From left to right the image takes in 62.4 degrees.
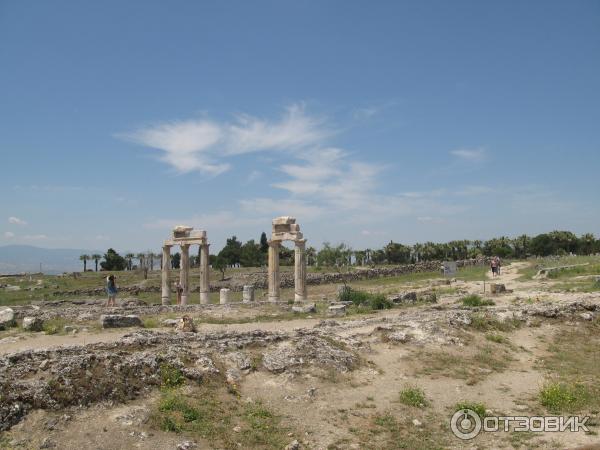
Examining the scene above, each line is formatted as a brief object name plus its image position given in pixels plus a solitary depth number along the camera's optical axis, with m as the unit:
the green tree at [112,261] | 90.62
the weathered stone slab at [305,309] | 25.31
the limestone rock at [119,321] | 20.08
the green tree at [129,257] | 94.06
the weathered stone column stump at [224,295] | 34.12
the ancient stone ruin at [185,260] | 36.06
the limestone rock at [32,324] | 19.81
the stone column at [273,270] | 33.12
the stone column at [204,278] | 36.44
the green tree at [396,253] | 99.69
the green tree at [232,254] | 88.00
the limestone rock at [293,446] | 9.39
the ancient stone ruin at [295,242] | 31.53
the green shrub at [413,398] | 11.62
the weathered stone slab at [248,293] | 34.00
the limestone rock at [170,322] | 20.94
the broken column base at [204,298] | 36.59
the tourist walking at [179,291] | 36.56
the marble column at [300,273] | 31.84
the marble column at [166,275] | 37.47
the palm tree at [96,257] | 90.69
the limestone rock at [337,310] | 23.55
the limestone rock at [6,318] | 20.84
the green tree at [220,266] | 62.76
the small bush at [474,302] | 24.14
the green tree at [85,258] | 94.25
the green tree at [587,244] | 92.81
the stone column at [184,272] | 36.28
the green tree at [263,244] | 91.41
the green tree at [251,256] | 84.31
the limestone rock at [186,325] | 18.62
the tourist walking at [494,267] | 41.78
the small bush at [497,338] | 16.70
